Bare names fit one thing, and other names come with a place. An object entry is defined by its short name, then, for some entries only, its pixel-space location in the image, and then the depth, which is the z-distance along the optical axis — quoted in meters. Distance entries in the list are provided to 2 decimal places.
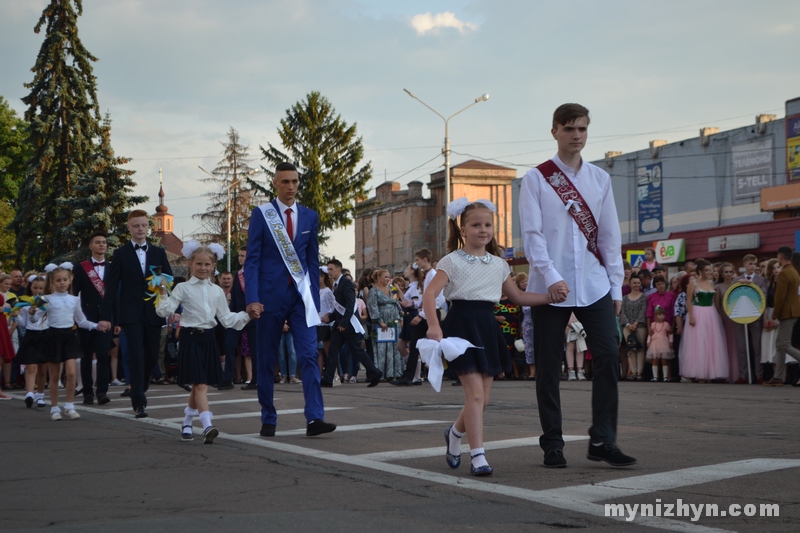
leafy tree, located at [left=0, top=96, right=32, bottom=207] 59.22
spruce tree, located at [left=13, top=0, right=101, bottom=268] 44.38
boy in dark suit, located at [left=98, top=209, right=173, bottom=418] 10.73
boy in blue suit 8.62
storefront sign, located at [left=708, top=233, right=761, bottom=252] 34.56
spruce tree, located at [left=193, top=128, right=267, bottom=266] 77.88
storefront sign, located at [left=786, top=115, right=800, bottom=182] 44.72
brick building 74.19
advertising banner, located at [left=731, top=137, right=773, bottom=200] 46.28
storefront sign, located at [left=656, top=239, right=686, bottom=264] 39.34
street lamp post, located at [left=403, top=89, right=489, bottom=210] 41.73
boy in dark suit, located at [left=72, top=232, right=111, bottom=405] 13.48
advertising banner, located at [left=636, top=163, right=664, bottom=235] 52.91
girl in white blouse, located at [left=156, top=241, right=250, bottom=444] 8.62
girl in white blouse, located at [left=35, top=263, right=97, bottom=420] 11.62
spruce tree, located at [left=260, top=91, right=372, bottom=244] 62.72
